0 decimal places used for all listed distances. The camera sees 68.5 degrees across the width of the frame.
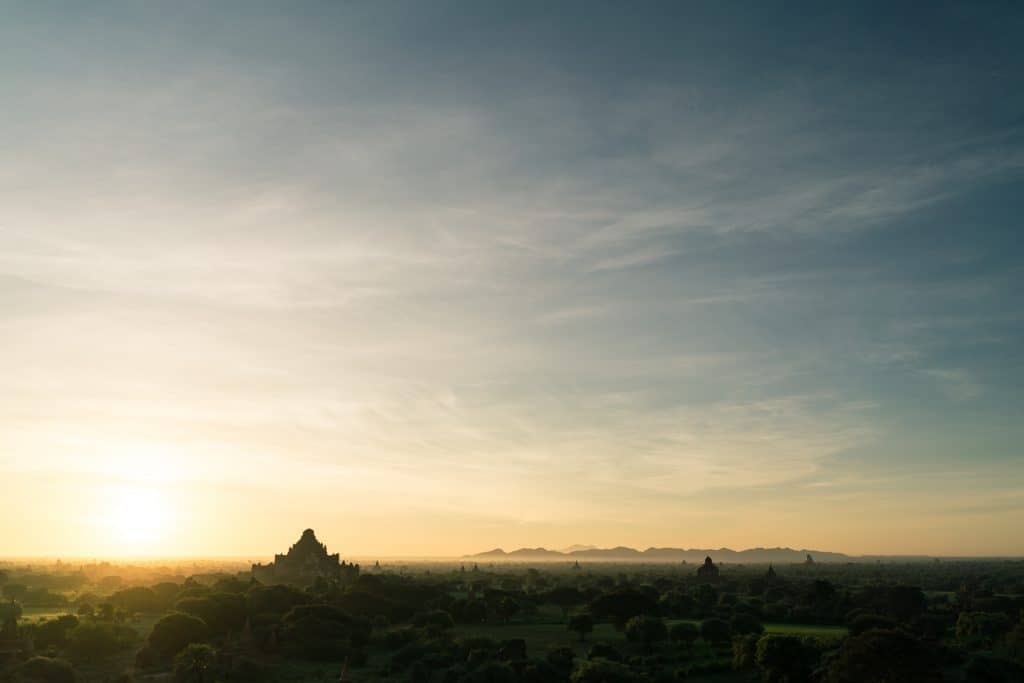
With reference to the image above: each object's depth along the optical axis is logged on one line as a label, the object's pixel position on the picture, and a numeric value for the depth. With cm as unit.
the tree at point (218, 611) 9169
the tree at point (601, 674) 5897
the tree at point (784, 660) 6550
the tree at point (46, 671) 6581
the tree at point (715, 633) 8788
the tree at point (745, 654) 7281
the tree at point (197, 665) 6525
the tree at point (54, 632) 8219
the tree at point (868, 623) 8306
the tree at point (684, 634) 8756
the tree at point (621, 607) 9719
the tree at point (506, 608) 11112
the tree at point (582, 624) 9319
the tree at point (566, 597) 12609
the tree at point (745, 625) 9485
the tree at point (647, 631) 8419
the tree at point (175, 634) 7875
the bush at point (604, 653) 7462
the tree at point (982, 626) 9344
